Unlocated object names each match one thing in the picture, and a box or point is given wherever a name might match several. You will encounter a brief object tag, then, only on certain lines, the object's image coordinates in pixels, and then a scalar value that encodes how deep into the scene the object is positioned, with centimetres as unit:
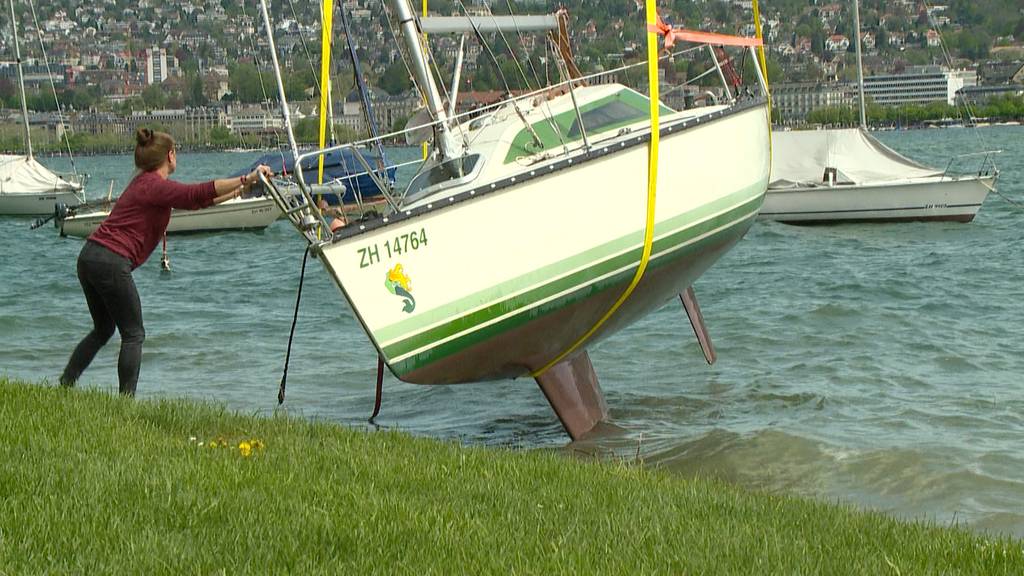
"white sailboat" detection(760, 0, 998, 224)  3278
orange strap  1134
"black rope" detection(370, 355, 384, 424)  1240
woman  930
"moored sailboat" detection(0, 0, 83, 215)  4844
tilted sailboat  1038
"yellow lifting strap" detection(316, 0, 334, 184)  1234
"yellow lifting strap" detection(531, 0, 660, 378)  1095
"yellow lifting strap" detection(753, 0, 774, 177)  1367
